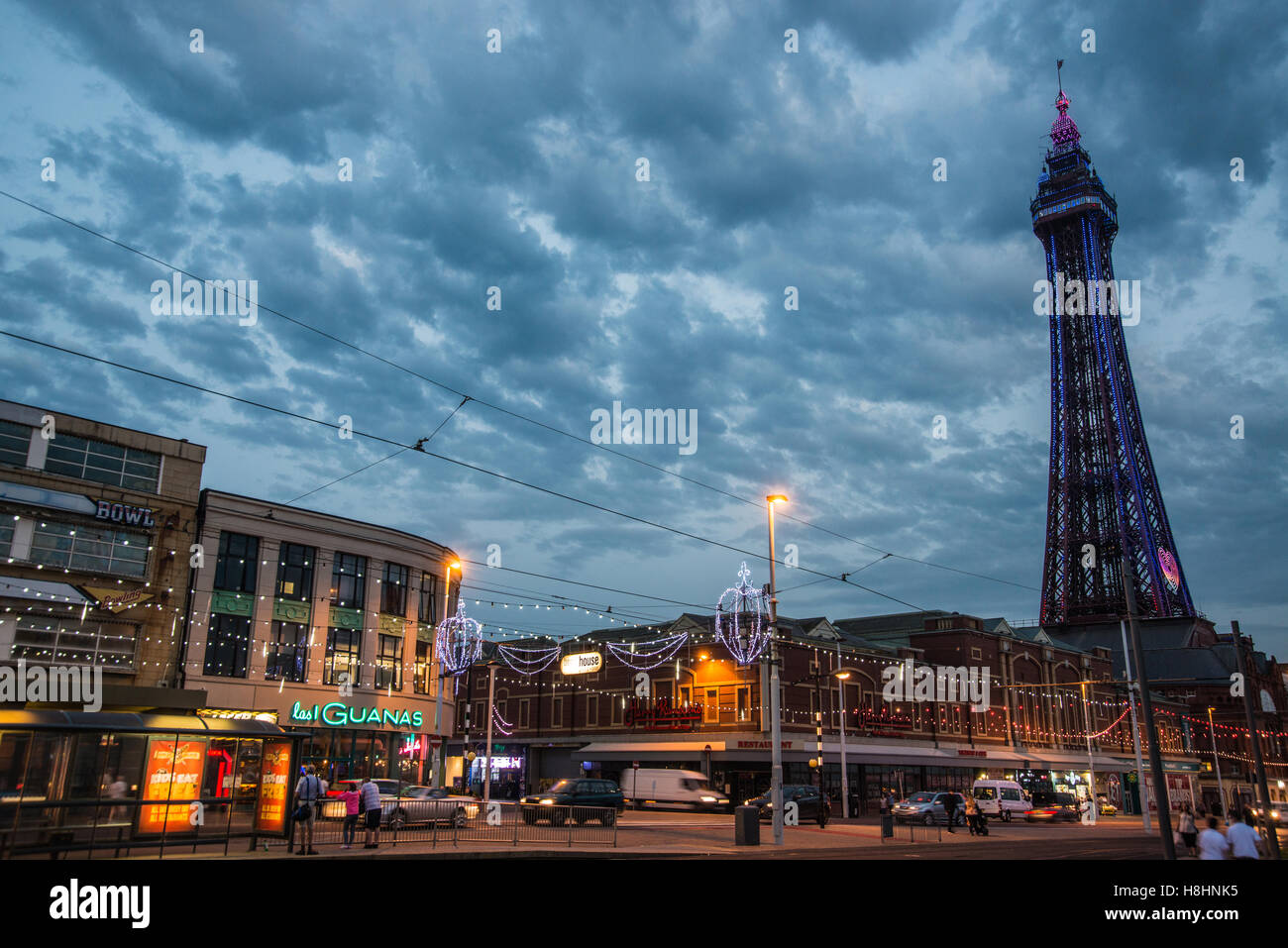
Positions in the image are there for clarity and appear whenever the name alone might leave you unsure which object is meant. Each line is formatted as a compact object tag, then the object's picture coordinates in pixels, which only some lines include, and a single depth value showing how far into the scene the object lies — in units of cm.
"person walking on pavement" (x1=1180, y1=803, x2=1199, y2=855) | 2344
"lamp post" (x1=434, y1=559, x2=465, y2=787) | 4747
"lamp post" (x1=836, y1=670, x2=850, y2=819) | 4308
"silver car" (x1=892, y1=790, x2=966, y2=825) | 4312
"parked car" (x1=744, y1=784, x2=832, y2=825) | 4216
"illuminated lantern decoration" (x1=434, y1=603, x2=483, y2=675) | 4702
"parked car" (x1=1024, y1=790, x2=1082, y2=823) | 4906
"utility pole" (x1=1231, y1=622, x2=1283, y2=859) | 2738
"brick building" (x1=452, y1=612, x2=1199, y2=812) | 5238
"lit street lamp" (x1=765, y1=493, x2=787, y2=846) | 2717
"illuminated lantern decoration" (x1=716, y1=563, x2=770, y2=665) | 4584
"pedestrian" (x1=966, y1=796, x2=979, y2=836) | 3690
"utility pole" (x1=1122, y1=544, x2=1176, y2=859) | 2181
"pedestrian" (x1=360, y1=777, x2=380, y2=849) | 2172
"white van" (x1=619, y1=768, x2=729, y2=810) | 4425
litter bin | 2616
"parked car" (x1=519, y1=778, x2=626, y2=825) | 3528
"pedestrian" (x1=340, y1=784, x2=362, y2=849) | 2205
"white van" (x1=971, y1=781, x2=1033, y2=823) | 4888
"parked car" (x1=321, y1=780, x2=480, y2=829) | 2533
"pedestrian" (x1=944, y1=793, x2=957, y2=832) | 3966
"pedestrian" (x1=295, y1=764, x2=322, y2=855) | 2069
